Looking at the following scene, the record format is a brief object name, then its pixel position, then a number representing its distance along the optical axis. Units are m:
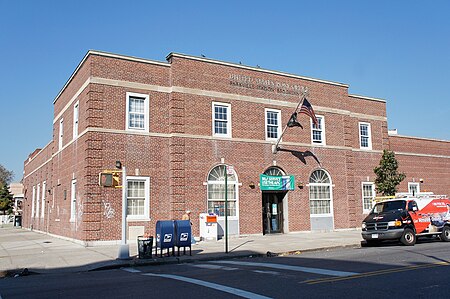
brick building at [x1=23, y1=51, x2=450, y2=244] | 20.84
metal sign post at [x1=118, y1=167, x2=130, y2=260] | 15.17
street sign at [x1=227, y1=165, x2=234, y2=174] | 16.28
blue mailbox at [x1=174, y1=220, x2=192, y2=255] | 15.66
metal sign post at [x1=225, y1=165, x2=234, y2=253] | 16.30
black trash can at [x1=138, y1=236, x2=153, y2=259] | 15.21
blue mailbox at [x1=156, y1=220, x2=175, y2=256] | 15.36
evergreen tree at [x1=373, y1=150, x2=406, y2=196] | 28.12
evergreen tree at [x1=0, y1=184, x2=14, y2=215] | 60.59
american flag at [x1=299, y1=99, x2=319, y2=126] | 24.39
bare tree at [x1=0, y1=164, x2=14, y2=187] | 90.49
